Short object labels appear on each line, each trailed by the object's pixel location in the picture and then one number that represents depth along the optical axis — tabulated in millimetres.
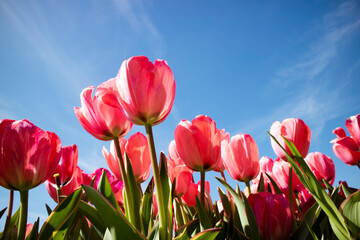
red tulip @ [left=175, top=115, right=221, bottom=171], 469
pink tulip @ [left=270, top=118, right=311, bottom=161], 528
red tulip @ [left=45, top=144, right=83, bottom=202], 500
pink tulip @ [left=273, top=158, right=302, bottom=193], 627
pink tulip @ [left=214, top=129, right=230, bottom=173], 622
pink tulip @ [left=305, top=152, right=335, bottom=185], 710
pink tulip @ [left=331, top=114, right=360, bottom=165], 729
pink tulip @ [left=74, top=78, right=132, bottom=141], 452
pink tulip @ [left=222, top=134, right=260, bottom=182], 542
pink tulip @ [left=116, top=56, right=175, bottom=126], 406
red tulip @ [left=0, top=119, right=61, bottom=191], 379
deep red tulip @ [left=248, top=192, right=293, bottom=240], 423
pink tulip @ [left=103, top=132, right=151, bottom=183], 519
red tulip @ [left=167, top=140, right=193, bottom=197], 540
